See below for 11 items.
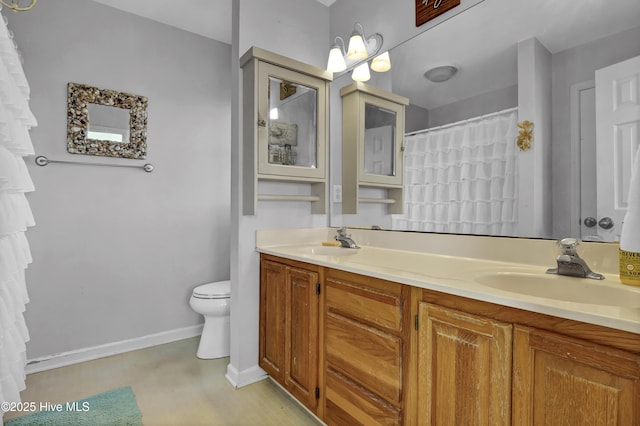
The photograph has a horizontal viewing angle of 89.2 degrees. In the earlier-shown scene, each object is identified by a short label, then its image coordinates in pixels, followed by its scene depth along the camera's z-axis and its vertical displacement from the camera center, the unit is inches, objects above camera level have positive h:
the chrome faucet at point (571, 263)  41.9 -6.5
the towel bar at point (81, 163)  86.0 +14.2
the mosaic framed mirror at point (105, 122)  90.7 +26.8
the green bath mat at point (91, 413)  64.7 -41.8
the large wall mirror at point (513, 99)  45.3 +19.6
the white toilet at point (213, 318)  92.0 -30.6
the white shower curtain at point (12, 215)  56.9 -0.4
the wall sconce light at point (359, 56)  79.2 +40.0
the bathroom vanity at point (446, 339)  28.8 -15.1
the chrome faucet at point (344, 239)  79.4 -6.4
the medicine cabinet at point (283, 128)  76.2 +21.4
